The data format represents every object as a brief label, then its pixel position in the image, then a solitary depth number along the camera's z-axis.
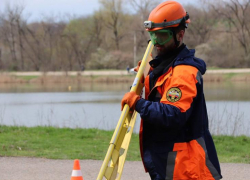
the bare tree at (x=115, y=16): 66.31
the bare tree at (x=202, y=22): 61.44
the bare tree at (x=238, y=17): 58.06
